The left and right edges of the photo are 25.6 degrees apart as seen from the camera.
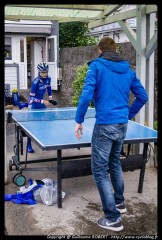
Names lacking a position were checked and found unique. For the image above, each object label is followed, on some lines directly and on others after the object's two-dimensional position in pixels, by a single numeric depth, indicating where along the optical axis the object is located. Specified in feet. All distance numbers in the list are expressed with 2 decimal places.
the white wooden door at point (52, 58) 55.06
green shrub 33.22
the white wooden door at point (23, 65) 58.23
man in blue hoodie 12.91
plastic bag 16.12
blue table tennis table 14.88
